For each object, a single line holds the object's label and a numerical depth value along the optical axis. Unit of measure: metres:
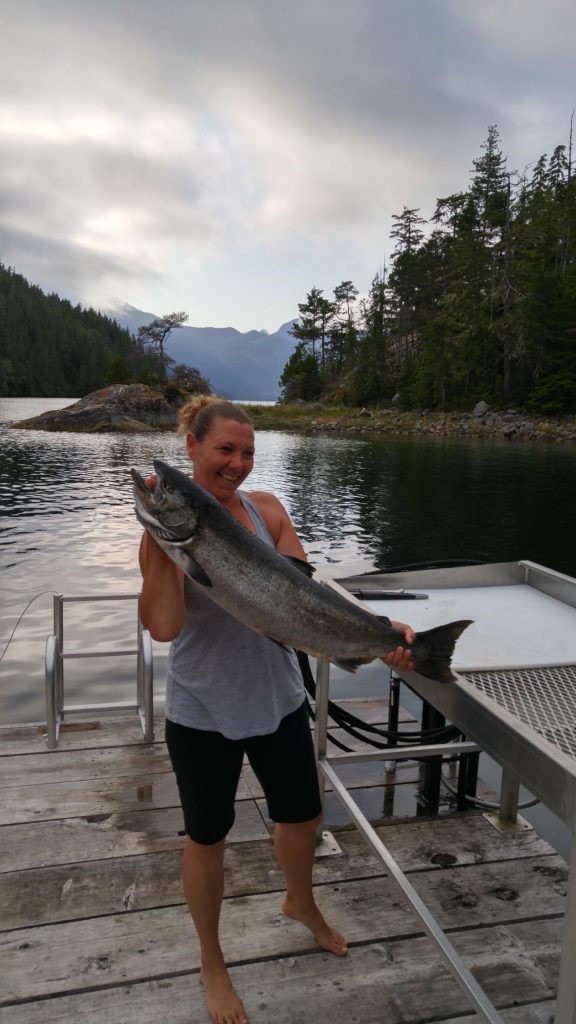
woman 2.51
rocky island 62.28
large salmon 2.25
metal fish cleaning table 1.89
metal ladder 4.77
